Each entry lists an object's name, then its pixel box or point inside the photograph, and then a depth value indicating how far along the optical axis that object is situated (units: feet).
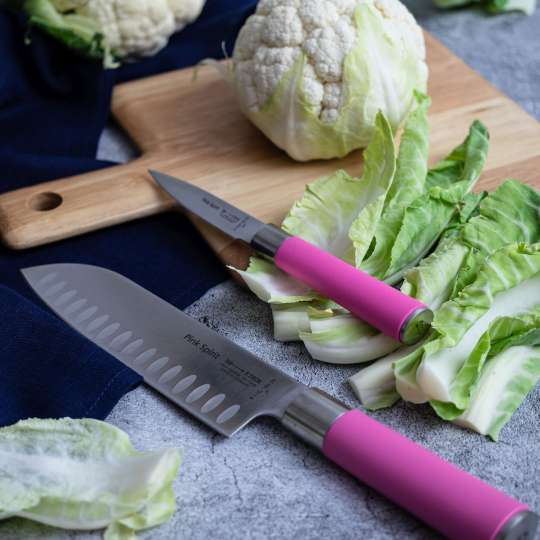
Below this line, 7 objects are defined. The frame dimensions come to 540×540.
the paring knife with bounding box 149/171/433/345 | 2.60
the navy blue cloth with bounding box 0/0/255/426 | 2.60
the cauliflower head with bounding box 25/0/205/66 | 3.38
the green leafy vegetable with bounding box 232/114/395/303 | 2.85
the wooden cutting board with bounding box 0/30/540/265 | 3.00
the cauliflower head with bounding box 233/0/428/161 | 2.98
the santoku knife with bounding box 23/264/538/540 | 2.29
